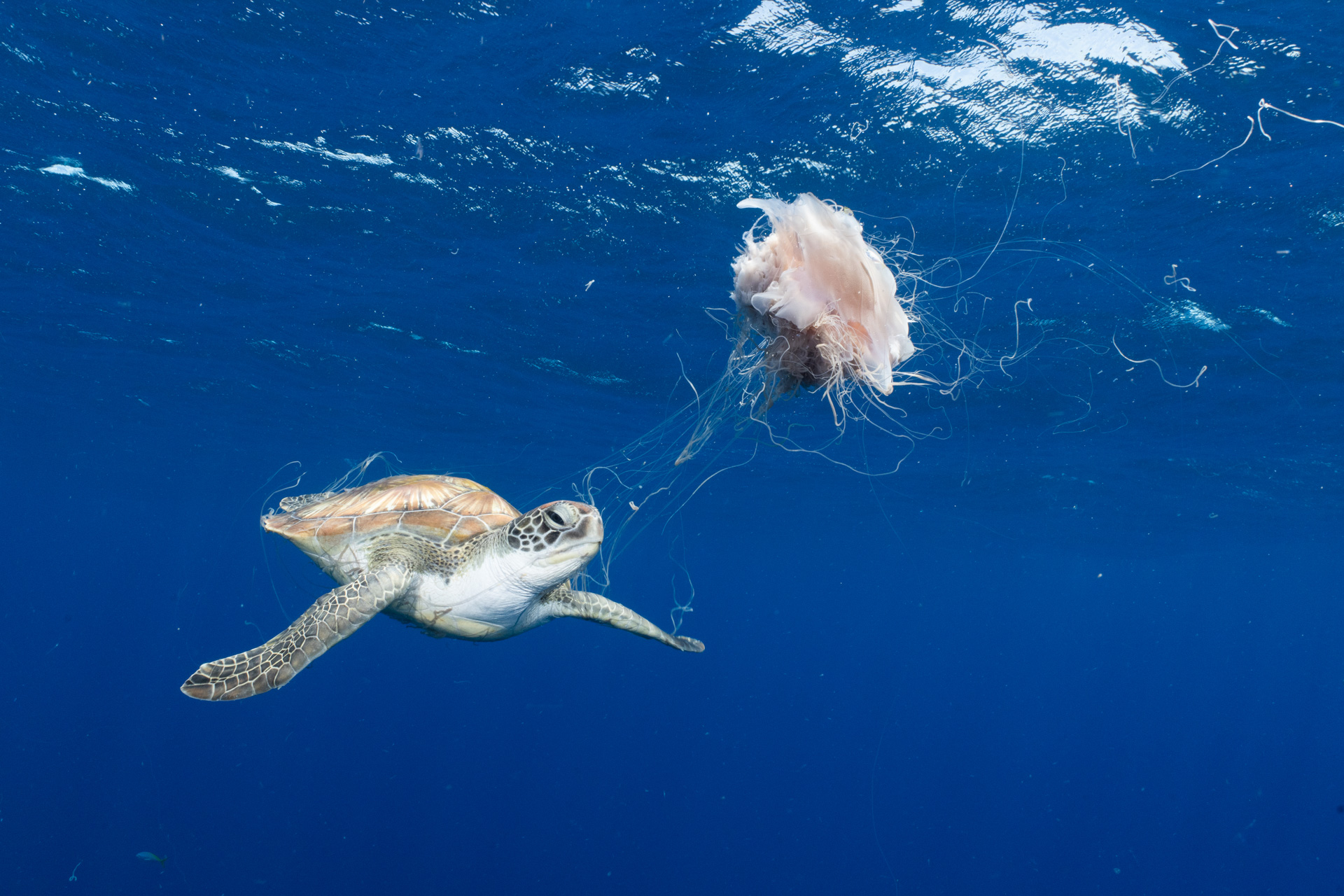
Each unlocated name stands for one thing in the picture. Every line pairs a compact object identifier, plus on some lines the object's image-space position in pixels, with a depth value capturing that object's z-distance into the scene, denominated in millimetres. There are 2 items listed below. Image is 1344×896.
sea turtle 4379
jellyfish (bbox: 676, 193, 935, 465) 3160
